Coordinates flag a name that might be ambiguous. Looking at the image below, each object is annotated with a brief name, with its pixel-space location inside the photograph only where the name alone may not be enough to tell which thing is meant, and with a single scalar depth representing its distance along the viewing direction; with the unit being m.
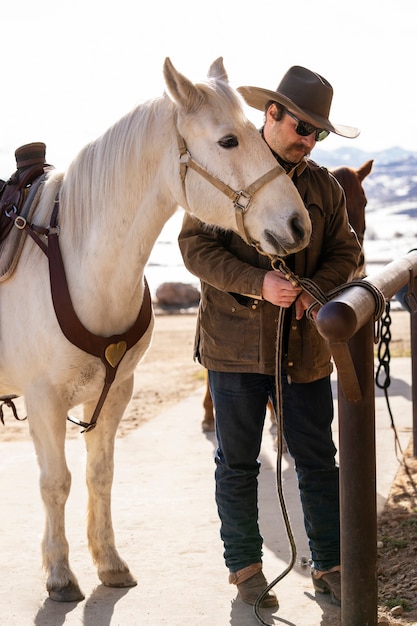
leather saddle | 3.44
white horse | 2.96
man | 3.18
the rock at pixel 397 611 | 3.05
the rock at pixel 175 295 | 19.75
